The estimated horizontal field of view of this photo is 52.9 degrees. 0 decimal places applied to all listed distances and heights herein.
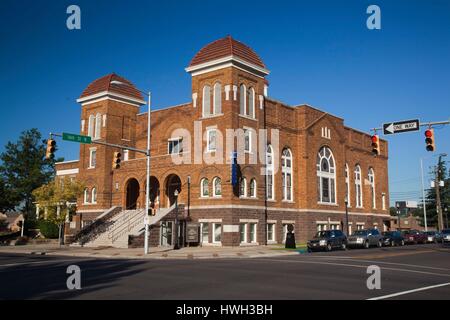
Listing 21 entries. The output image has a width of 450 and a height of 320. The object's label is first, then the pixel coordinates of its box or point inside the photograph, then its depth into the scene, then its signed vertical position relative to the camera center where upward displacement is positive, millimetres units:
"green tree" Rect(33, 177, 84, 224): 38062 +2049
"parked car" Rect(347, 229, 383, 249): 36406 -1468
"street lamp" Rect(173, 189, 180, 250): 33241 -691
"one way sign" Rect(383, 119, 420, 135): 22688 +4763
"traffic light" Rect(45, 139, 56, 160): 24162 +3943
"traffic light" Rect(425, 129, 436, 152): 22484 +3963
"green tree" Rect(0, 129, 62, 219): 75188 +8886
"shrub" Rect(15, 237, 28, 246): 45406 -1934
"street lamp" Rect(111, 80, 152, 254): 28516 +175
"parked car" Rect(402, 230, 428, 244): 45500 -1645
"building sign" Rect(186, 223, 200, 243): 35069 -911
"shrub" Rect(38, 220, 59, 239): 51184 -948
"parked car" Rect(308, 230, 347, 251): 32500 -1459
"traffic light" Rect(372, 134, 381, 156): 24311 +4144
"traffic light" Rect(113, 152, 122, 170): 27547 +3701
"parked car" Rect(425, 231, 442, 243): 48925 -1715
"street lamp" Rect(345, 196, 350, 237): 48094 +493
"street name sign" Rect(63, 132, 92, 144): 25391 +4731
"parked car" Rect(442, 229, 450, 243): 46719 -1608
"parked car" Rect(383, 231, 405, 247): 40575 -1653
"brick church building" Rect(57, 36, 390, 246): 36250 +5413
